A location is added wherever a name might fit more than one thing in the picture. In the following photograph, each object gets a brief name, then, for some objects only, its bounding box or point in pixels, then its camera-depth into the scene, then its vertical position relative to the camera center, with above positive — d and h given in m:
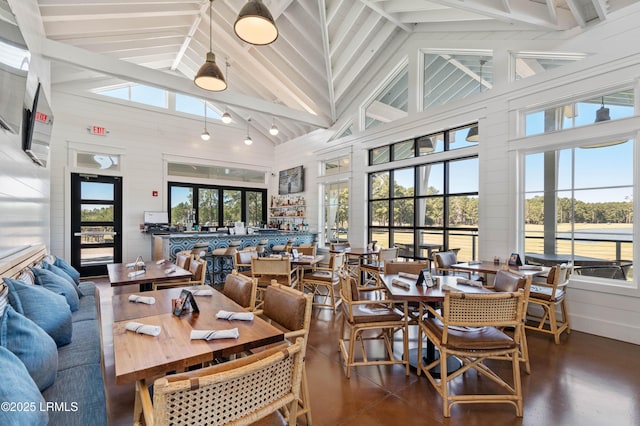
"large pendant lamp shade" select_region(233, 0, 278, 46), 2.58 +1.71
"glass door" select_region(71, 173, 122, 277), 6.77 -0.25
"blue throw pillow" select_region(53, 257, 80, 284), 3.66 -0.72
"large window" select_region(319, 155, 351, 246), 7.43 +0.40
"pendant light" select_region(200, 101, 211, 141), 8.50 +2.79
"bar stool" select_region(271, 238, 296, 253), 6.95 -0.81
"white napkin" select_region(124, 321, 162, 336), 1.63 -0.65
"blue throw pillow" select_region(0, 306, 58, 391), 1.49 -0.69
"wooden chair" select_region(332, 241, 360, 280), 5.82 -0.99
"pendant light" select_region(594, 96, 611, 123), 3.69 +1.25
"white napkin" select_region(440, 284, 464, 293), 2.61 -0.68
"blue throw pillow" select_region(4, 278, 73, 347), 1.94 -0.67
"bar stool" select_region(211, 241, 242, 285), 6.07 -1.02
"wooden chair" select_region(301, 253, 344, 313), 4.37 -0.99
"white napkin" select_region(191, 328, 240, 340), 1.57 -0.65
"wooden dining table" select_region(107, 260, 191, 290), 3.04 -0.69
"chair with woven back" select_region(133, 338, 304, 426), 0.96 -0.65
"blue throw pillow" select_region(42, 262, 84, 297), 3.16 -0.67
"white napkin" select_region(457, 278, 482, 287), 2.99 -0.71
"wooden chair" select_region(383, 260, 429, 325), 3.57 -0.65
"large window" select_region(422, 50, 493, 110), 4.89 +2.44
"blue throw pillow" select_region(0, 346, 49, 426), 1.04 -0.70
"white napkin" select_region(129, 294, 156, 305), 2.24 -0.67
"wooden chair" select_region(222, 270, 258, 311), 2.47 -0.68
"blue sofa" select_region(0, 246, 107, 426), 1.14 -0.97
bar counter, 5.87 -0.63
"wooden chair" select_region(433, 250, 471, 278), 4.26 -0.73
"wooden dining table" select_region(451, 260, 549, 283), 3.67 -0.72
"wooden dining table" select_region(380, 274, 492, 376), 2.45 -0.70
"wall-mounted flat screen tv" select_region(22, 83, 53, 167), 3.02 +0.92
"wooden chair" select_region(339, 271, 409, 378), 2.66 -0.97
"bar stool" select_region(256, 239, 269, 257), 6.20 -0.75
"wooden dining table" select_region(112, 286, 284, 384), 1.32 -0.67
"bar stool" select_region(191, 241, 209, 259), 5.81 -0.73
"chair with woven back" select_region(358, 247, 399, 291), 4.67 -0.85
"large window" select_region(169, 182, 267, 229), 8.19 +0.20
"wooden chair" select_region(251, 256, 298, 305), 4.11 -0.78
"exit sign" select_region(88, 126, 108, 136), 6.92 +1.90
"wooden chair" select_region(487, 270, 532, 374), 2.66 -0.67
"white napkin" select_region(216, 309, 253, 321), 1.87 -0.65
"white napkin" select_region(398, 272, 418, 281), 3.21 -0.69
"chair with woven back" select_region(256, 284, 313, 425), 1.96 -0.71
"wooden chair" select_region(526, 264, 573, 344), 3.38 -0.96
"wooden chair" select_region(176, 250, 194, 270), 3.83 -0.64
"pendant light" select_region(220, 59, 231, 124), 6.75 +3.58
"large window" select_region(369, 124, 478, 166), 5.06 +1.30
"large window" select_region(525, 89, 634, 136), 3.59 +1.32
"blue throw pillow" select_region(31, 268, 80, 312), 2.68 -0.68
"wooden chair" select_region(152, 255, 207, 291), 3.45 -0.71
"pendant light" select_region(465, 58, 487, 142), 4.90 +1.33
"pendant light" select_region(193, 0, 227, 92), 3.62 +1.67
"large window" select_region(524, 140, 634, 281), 3.65 +0.07
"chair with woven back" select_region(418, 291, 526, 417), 2.13 -0.92
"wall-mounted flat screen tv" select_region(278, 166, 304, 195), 8.63 +0.96
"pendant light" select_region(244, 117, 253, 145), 7.76 +1.86
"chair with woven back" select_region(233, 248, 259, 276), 4.75 -0.76
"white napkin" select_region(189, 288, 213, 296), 2.43 -0.66
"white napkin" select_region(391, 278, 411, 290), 2.75 -0.67
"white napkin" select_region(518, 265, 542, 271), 3.78 -0.70
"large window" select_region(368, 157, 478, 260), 5.11 +0.10
